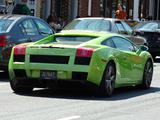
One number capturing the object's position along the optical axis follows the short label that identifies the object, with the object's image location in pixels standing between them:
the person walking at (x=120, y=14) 31.38
